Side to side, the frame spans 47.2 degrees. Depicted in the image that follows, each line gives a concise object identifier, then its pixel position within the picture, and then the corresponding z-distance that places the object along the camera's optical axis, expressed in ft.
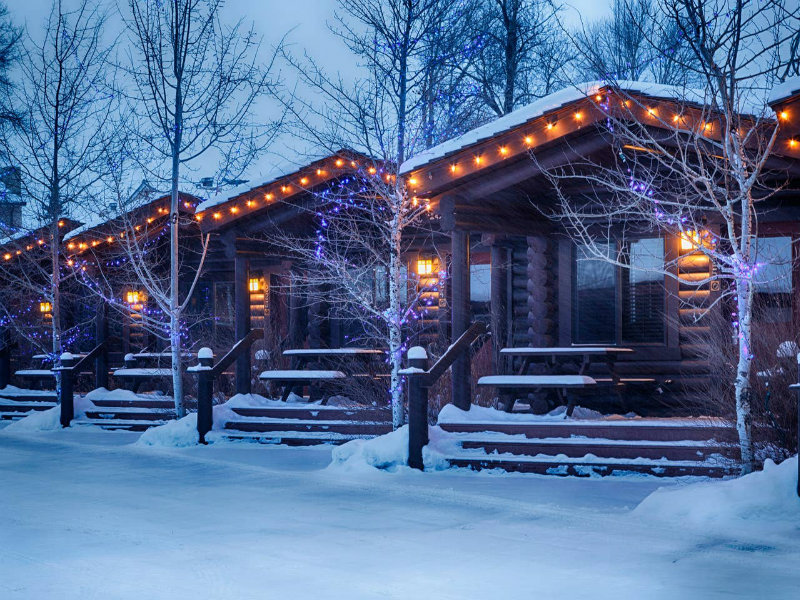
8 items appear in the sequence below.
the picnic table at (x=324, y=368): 47.50
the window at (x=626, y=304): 49.19
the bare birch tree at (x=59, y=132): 60.03
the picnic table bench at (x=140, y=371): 56.65
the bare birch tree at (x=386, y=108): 40.83
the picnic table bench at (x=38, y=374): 64.22
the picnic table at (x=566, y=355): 40.98
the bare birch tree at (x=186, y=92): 50.47
